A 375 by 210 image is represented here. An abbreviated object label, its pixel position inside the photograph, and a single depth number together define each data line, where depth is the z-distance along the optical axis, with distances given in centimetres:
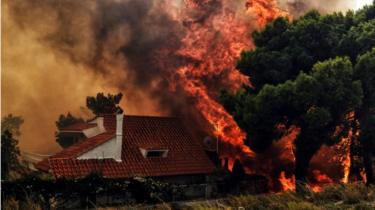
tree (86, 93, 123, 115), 4641
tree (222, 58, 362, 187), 2661
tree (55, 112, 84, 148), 4694
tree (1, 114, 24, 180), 3275
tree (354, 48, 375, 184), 2784
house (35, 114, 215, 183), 2975
